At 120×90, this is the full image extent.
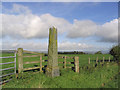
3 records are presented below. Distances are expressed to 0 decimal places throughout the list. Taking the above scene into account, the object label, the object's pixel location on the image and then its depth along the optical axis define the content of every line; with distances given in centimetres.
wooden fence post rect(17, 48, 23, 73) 920
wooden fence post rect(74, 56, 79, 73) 1078
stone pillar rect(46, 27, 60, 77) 927
